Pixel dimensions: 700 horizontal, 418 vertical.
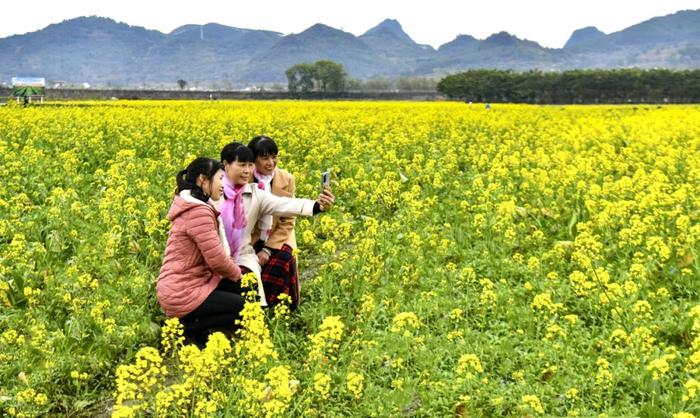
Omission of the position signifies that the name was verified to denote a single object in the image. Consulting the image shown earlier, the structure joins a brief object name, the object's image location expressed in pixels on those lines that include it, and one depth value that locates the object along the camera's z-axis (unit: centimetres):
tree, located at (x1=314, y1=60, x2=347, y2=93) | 12619
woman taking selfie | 520
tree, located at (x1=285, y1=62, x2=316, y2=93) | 12481
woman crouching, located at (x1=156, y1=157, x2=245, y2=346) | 477
